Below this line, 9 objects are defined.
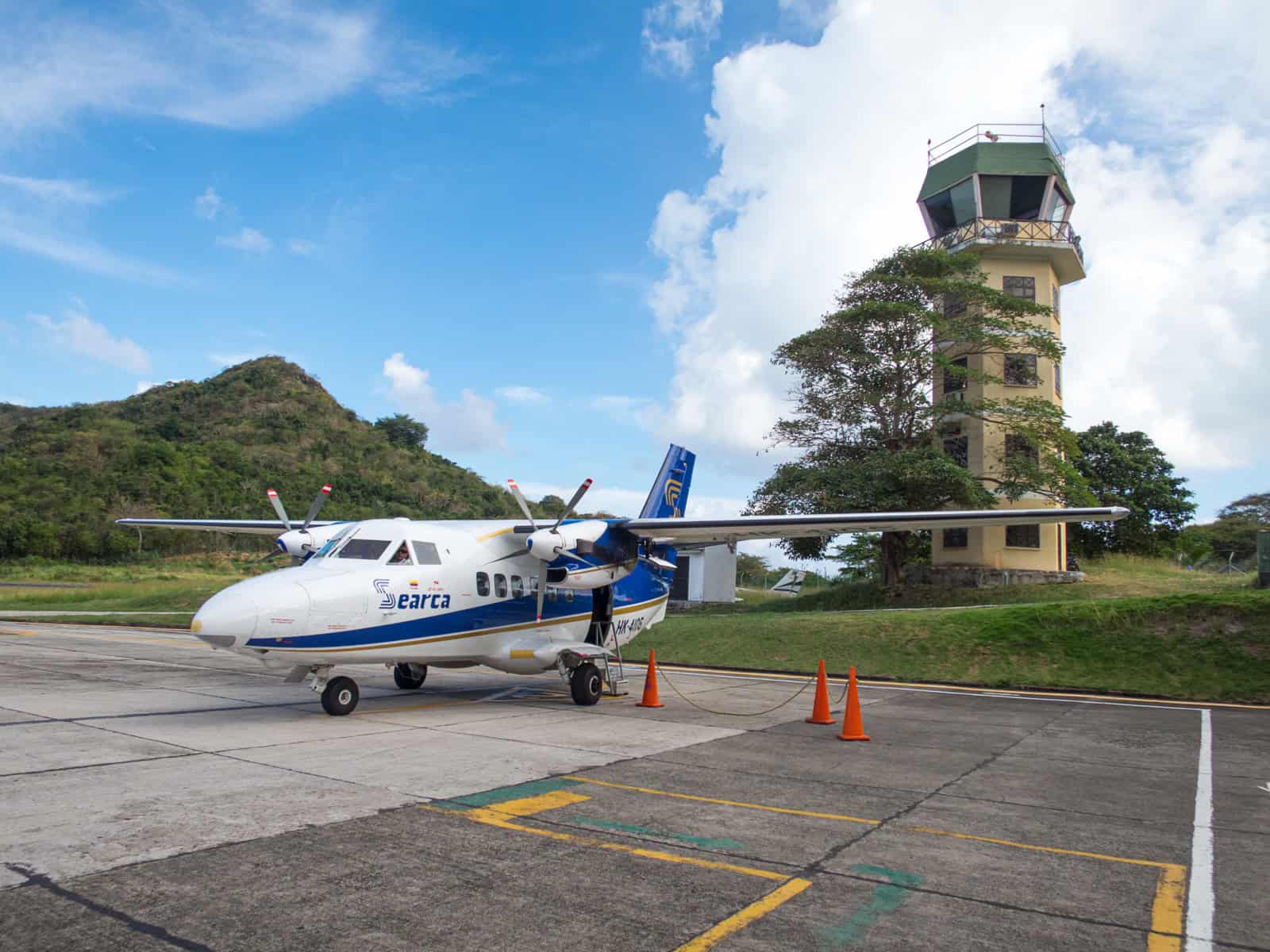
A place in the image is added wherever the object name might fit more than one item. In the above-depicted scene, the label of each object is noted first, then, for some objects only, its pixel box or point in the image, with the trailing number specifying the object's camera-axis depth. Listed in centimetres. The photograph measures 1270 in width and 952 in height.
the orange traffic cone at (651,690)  1330
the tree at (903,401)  3067
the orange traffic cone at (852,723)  1022
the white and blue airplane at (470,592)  990
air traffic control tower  3444
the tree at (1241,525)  5847
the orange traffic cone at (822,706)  1151
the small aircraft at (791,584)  6344
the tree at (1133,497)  4622
